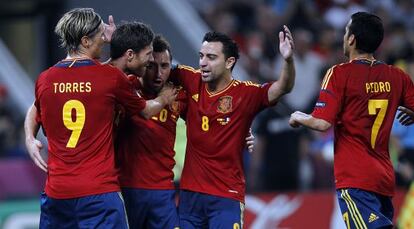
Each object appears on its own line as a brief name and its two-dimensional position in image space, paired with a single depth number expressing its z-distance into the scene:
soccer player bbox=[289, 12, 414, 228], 17.28
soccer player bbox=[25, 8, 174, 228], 16.37
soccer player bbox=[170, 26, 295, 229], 17.80
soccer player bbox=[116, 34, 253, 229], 17.84
